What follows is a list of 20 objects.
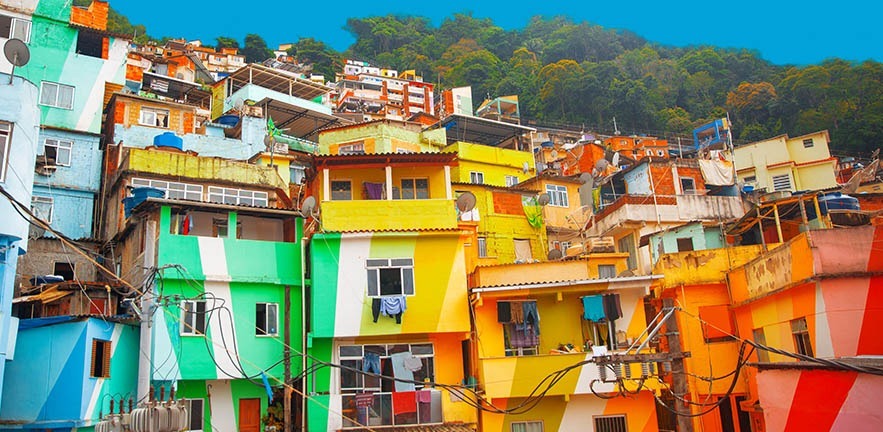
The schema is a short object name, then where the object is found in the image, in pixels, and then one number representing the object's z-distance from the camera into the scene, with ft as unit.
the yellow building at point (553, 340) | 72.59
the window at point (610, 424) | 74.23
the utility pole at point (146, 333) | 56.08
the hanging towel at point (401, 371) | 73.67
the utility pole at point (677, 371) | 47.78
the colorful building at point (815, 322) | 38.47
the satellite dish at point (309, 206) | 76.94
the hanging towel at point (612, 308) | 76.02
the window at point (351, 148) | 127.34
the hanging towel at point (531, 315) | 77.41
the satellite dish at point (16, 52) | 54.90
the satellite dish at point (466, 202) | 82.84
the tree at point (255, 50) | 337.11
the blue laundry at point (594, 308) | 76.64
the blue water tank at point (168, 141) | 98.17
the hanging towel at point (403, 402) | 70.85
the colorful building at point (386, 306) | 71.46
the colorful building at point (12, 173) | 52.90
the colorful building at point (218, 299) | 69.41
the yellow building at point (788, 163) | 158.81
